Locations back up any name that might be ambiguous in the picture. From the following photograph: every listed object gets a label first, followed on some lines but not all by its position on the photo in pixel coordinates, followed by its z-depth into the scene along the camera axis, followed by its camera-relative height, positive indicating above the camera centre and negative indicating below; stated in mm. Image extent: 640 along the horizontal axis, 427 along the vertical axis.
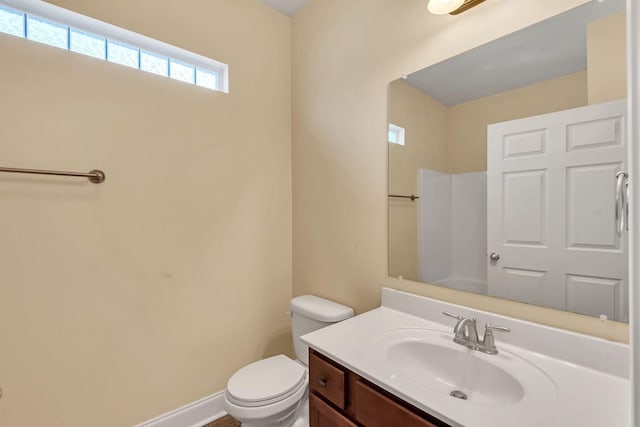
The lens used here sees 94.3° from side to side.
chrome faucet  1056 -463
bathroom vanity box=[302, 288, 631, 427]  759 -510
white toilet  1342 -848
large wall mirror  933 +163
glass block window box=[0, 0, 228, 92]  1307 +852
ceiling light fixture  1164 +812
